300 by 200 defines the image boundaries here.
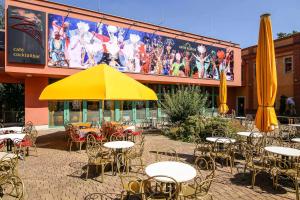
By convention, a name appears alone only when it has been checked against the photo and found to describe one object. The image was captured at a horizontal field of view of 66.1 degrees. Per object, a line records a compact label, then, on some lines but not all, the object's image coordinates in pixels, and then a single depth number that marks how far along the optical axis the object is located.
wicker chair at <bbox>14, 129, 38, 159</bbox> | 6.77
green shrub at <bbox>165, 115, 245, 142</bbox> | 9.77
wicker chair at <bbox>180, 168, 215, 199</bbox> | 3.55
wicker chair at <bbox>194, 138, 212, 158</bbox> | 6.83
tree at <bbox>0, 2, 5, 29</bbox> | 25.31
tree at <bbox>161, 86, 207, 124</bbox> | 12.12
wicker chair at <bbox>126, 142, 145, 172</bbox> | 5.87
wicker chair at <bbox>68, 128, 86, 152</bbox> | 8.12
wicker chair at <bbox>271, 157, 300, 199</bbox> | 4.67
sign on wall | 12.29
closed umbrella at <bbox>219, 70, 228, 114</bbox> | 12.45
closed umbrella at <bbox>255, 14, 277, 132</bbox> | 5.73
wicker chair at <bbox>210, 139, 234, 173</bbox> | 6.39
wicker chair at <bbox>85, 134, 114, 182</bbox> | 5.51
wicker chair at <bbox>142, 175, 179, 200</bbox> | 3.30
